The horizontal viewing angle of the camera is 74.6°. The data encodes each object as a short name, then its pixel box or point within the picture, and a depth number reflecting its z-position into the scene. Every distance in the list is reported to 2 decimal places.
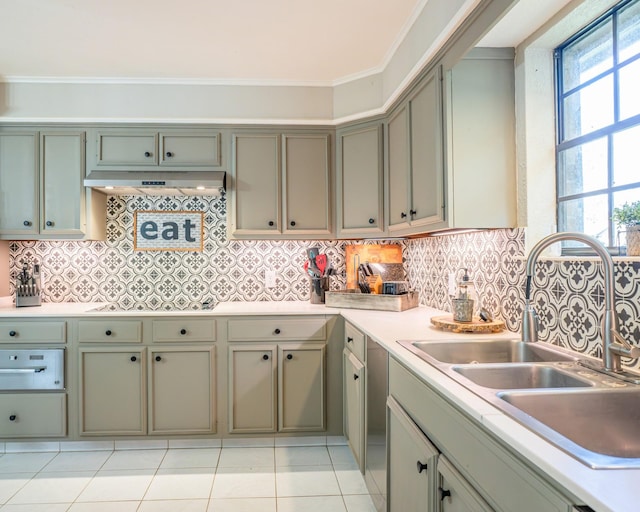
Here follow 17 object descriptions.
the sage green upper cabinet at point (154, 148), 2.99
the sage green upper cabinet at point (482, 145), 1.90
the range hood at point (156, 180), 2.85
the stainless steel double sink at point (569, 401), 0.90
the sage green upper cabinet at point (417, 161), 2.01
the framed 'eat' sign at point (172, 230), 3.28
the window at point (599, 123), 1.44
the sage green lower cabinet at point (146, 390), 2.70
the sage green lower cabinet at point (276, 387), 2.75
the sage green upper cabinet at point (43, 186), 2.94
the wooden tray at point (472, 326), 1.88
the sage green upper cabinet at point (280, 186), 3.03
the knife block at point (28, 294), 2.93
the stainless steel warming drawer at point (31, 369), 2.66
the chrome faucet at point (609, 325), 1.20
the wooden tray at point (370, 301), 2.64
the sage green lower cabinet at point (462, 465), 0.80
